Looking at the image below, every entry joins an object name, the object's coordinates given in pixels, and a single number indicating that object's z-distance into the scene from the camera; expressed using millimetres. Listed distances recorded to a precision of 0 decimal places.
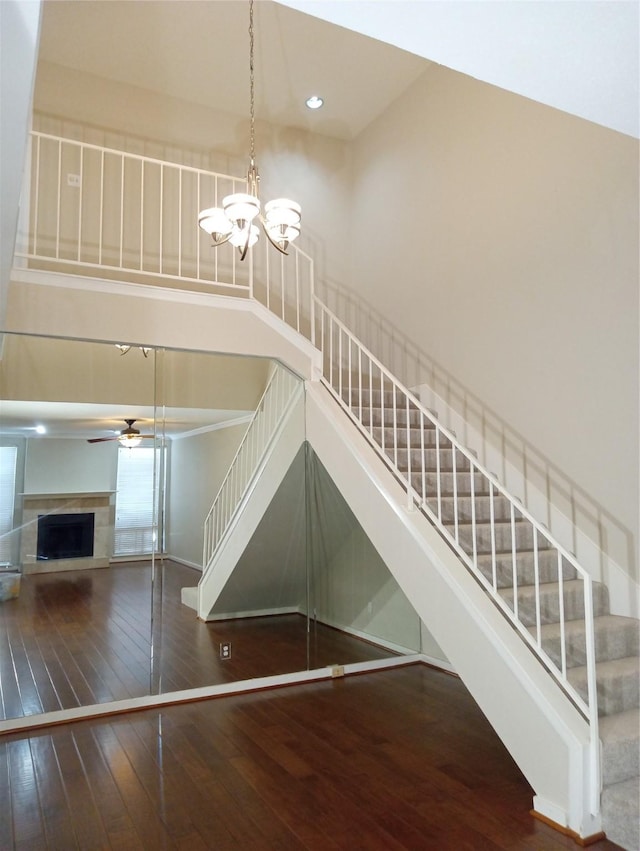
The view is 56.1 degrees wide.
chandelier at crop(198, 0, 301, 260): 3438
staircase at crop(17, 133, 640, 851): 2666
